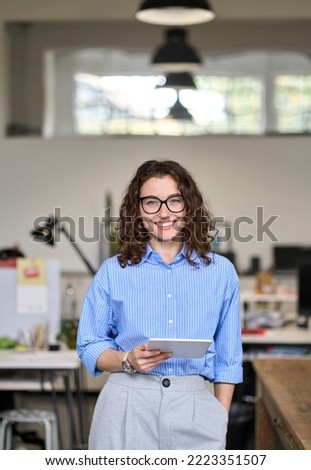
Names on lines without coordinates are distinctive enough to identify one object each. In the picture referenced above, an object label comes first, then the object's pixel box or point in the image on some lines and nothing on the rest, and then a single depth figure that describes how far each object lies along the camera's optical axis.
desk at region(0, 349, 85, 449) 5.28
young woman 2.61
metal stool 5.40
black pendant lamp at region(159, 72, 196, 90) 9.48
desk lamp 5.46
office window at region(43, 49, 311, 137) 9.55
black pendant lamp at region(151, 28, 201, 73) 9.12
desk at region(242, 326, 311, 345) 6.43
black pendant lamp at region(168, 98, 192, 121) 9.56
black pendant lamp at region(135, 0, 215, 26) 6.16
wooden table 3.24
